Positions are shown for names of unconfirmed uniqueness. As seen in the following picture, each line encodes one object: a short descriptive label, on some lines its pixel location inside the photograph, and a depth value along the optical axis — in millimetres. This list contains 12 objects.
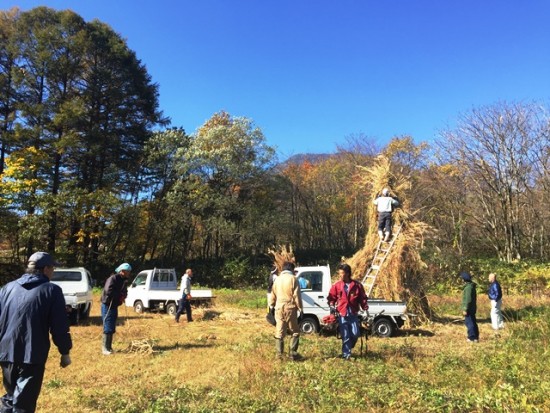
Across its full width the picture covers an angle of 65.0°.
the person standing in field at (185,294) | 12984
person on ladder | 12953
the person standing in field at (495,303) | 11578
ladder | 12531
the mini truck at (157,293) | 15680
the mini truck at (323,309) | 11383
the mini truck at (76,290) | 12375
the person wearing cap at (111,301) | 8664
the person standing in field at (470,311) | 10500
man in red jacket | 7850
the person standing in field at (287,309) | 7785
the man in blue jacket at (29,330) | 4016
